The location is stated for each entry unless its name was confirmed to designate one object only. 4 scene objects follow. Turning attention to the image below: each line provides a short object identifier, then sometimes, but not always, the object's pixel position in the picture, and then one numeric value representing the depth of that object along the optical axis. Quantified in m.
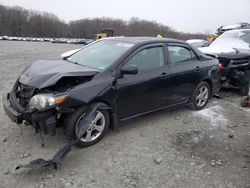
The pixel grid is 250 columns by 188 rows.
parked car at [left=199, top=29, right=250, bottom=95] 5.22
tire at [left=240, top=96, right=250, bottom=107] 4.60
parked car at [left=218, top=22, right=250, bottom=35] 7.97
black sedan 2.53
